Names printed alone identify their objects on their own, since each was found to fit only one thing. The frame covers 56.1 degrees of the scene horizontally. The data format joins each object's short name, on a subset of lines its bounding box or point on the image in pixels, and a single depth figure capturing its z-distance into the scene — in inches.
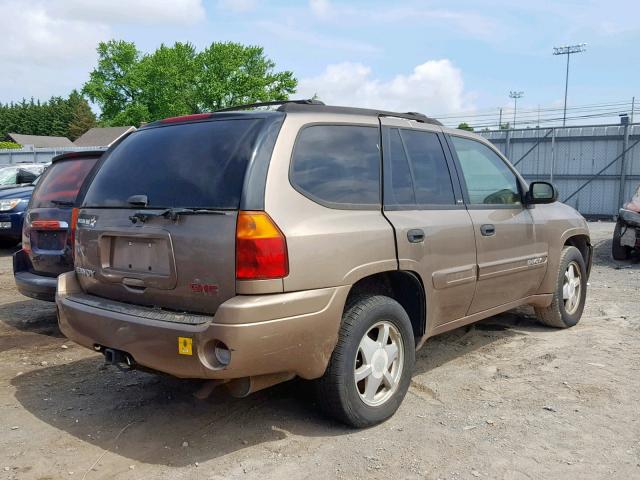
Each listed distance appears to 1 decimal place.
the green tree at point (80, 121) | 3858.3
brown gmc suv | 118.0
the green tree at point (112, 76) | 2503.7
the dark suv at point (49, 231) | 211.5
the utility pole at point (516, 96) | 2781.5
